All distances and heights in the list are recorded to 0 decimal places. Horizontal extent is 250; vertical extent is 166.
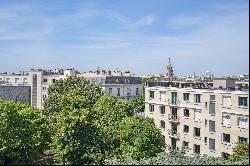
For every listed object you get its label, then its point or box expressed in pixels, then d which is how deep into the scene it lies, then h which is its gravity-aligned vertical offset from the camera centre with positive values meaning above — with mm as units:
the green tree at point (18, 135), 52219 -8059
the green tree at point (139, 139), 54281 -8702
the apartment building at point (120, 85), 107562 -2281
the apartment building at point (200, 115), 58094 -6231
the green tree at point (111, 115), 58875 -6601
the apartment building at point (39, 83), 118812 -2034
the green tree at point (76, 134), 40812 -6122
